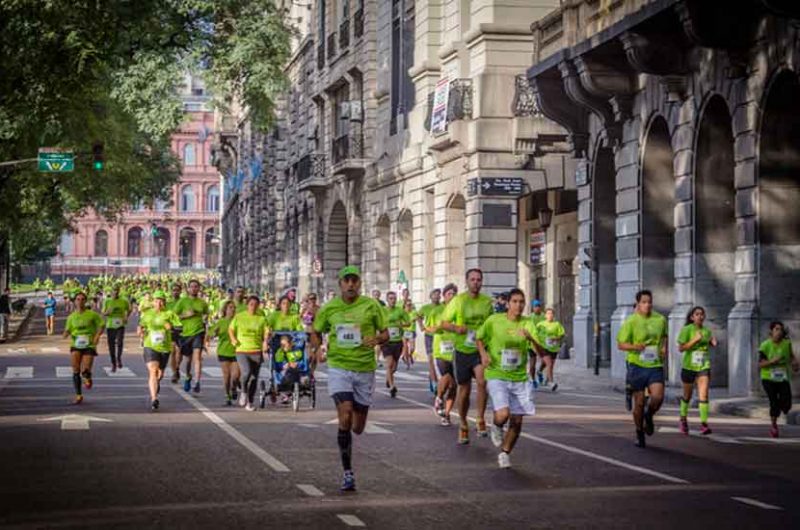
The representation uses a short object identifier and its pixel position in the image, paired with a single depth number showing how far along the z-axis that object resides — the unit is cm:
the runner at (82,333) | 2817
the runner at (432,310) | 2809
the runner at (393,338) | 3044
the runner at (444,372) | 2312
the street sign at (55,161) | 4275
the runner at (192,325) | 3100
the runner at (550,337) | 3319
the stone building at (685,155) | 2806
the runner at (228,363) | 2738
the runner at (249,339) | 2647
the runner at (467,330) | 2084
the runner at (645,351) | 2017
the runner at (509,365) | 1748
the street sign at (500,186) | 4362
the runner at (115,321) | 3931
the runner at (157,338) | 2644
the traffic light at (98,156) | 4428
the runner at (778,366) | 2284
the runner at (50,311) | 6717
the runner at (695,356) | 2244
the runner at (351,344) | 1561
